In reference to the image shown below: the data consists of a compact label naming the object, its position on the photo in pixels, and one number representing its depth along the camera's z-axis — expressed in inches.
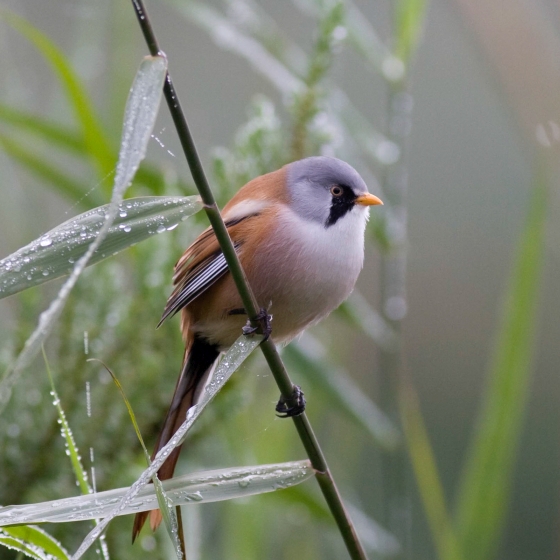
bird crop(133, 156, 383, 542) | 162.9
